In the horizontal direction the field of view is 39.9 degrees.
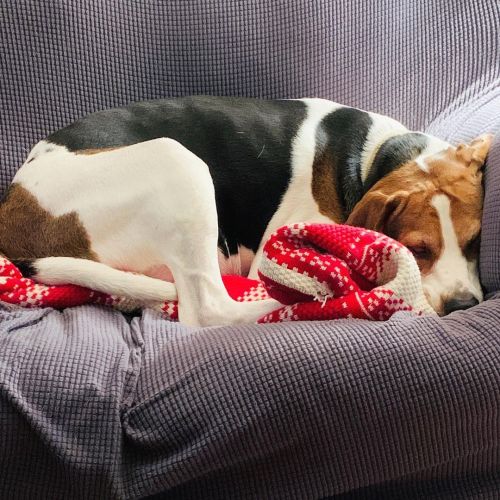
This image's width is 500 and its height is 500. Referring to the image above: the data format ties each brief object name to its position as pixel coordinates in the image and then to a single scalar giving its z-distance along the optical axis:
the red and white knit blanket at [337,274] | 1.78
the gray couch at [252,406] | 1.52
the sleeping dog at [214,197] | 2.06
